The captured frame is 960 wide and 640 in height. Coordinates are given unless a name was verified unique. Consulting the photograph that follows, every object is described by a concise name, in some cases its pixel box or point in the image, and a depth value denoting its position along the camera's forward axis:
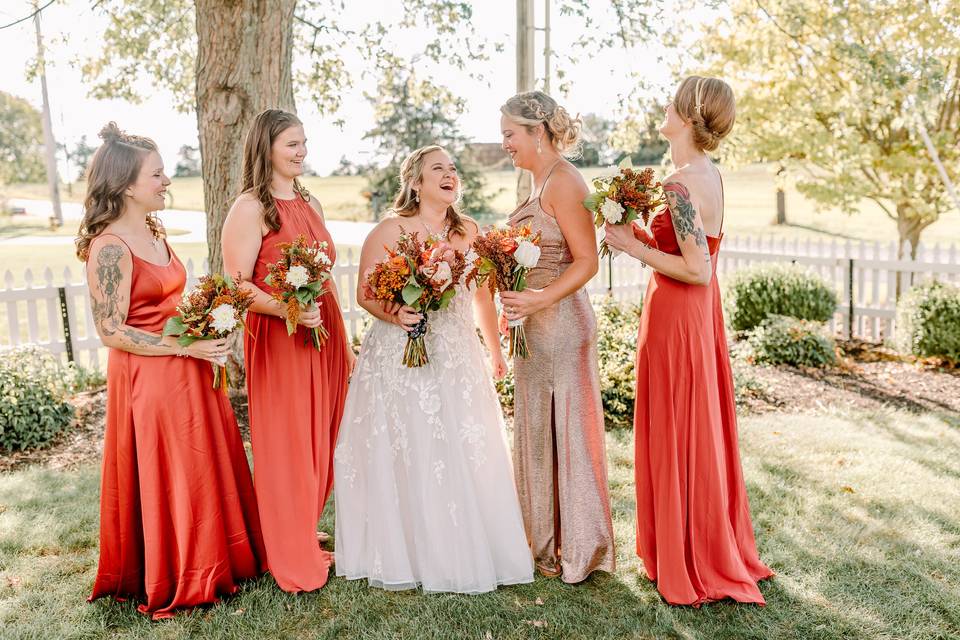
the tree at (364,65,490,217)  26.97
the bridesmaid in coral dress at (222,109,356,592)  4.11
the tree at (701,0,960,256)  11.74
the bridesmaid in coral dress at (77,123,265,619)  3.82
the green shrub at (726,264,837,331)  10.27
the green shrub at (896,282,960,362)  9.11
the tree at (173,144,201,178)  47.72
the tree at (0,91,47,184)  56.22
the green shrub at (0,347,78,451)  6.92
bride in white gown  4.27
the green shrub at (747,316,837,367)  9.27
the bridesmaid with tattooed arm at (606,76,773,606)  3.93
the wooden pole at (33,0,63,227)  31.78
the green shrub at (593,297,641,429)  7.48
